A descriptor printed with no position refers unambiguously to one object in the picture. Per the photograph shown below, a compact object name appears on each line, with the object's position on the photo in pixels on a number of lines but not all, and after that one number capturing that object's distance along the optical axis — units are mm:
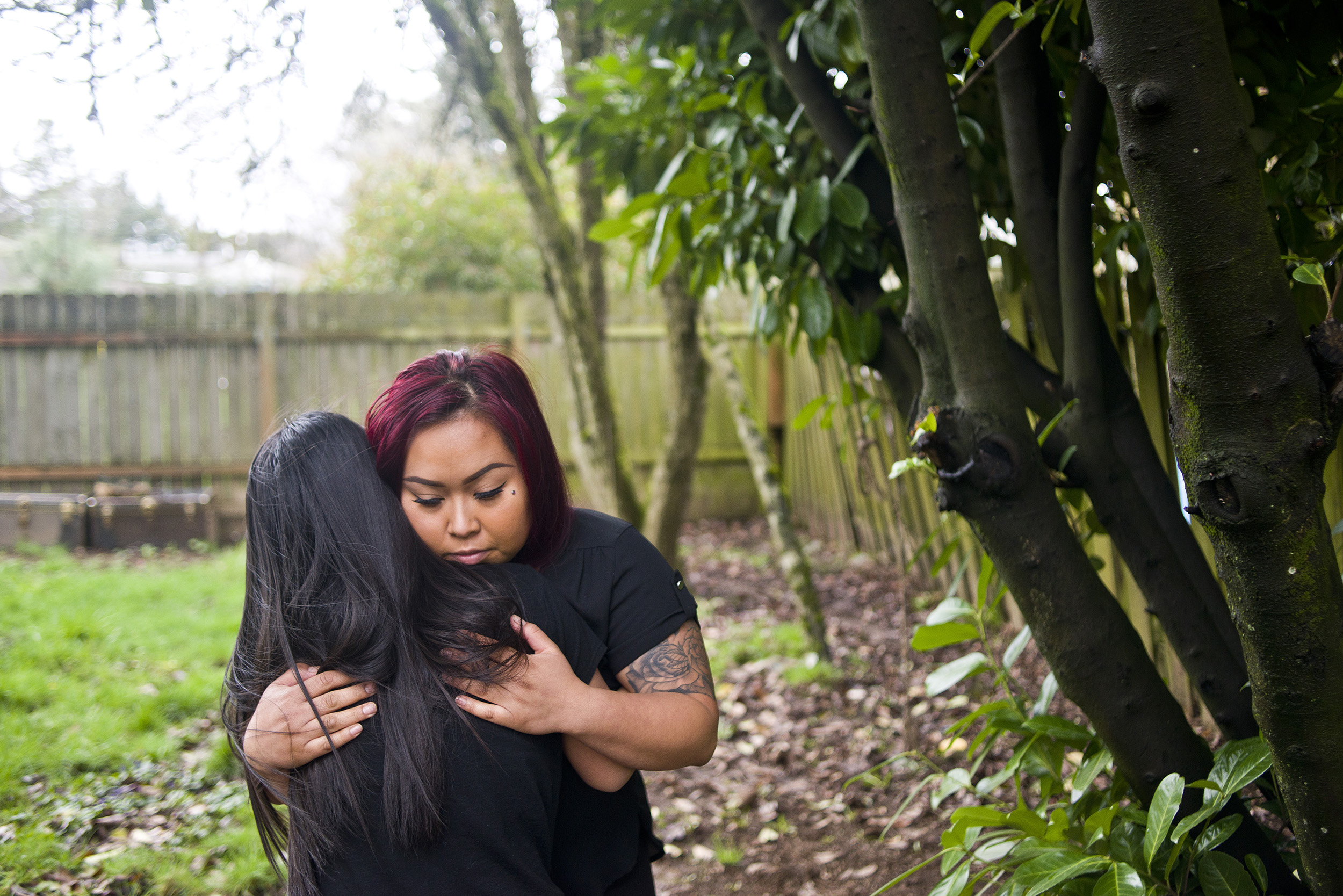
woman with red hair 1419
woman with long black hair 1286
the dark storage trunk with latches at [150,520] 7090
